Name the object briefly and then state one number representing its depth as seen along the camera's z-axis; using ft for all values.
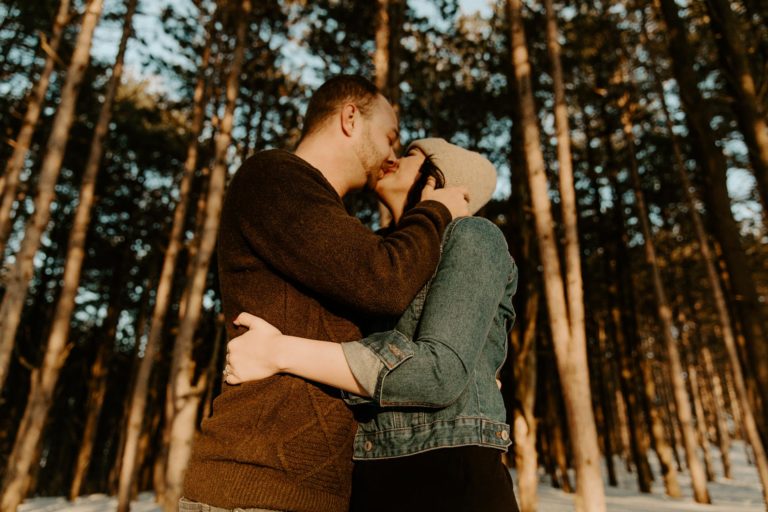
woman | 4.17
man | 4.07
